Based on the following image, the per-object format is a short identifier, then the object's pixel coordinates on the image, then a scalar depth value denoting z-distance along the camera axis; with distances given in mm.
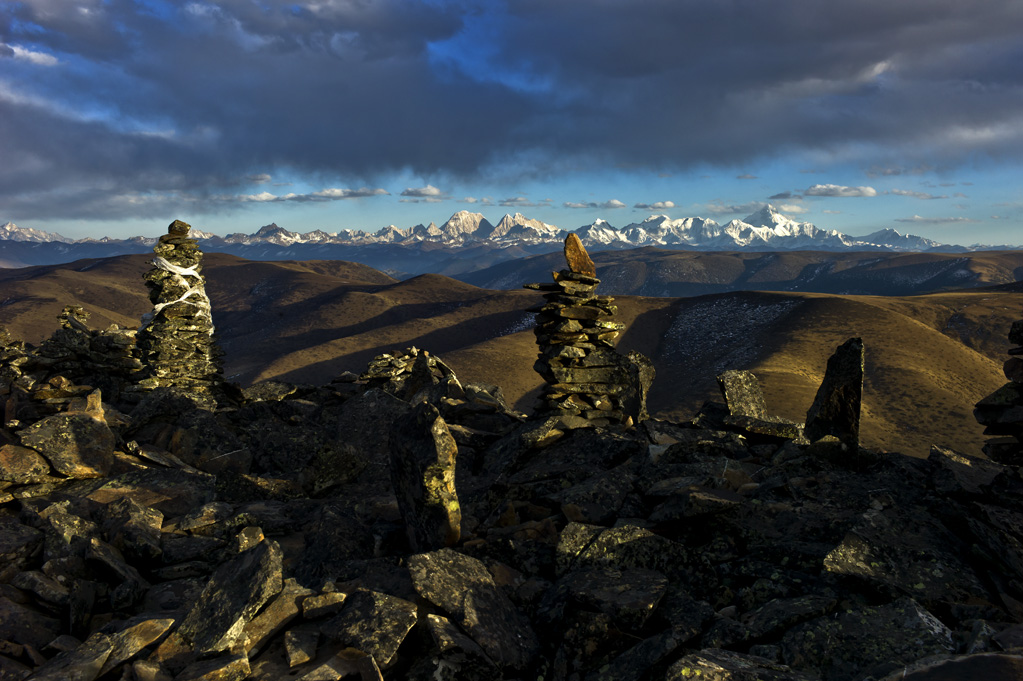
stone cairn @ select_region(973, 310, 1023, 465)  9273
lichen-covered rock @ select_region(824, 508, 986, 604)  6460
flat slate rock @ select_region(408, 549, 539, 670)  5938
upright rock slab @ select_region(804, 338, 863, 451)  12805
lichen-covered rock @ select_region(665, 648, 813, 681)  4582
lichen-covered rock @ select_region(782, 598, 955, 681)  5289
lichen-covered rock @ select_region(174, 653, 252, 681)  5207
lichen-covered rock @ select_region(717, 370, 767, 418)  15430
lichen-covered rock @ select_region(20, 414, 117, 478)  9977
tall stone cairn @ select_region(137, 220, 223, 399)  18766
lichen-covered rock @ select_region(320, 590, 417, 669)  5637
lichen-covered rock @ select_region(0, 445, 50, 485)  9461
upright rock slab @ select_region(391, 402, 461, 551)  7711
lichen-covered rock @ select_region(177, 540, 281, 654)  5695
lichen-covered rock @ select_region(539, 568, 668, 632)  5949
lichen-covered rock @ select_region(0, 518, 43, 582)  6920
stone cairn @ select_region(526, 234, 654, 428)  15297
